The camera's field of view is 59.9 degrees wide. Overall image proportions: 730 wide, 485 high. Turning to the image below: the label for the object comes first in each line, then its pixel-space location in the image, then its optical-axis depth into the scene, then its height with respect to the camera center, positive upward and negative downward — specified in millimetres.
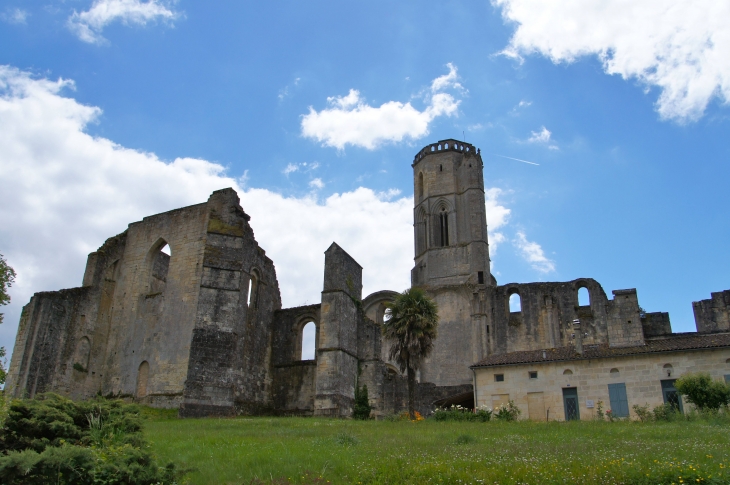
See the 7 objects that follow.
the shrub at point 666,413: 17438 +793
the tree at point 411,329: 23391 +3921
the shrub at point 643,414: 18633 +788
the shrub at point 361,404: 25422 +1321
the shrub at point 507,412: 20419 +898
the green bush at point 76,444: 7234 -134
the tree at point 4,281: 23062 +5403
